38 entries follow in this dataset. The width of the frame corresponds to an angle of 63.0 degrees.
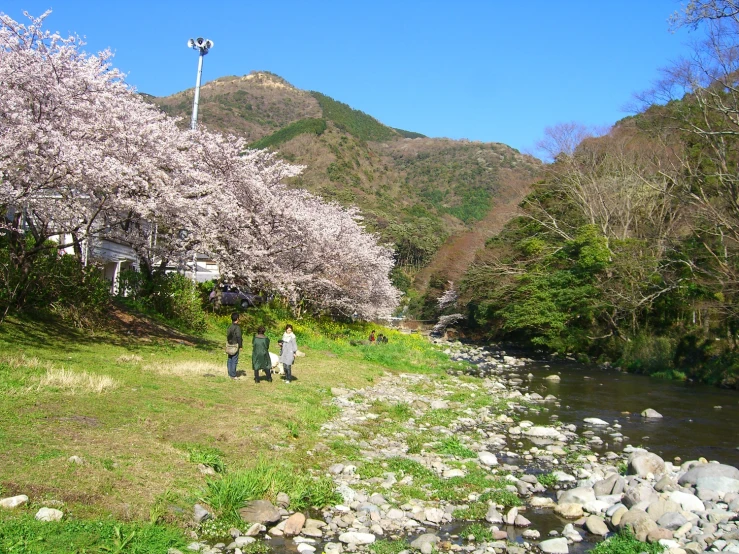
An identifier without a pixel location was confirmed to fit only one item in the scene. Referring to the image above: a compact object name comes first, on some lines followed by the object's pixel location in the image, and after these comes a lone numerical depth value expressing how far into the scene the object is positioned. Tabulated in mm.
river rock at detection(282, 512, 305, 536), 6695
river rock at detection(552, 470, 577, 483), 9453
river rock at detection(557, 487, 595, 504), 8250
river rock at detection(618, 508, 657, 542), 6910
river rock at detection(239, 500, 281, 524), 6770
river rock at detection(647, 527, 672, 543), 6793
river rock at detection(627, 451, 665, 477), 9648
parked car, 24922
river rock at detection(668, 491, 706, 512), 7801
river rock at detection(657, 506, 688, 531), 7191
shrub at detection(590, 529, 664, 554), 6467
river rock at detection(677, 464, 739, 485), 8883
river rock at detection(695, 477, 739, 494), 8422
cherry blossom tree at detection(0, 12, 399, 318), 12766
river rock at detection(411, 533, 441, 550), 6573
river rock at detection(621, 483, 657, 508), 7863
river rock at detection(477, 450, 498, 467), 10008
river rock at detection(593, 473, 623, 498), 8690
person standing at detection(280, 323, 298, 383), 14164
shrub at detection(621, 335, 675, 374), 26234
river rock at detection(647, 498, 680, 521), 7484
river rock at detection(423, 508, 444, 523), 7387
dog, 15050
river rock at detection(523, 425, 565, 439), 12484
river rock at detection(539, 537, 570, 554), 6723
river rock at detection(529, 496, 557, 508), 8273
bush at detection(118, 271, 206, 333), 21625
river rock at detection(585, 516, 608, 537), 7371
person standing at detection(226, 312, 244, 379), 13648
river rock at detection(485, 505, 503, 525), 7527
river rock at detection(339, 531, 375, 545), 6605
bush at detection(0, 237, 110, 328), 14797
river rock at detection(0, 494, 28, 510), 5422
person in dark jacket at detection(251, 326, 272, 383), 13391
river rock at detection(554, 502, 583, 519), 7926
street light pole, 23734
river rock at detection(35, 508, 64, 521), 5387
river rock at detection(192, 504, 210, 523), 6420
